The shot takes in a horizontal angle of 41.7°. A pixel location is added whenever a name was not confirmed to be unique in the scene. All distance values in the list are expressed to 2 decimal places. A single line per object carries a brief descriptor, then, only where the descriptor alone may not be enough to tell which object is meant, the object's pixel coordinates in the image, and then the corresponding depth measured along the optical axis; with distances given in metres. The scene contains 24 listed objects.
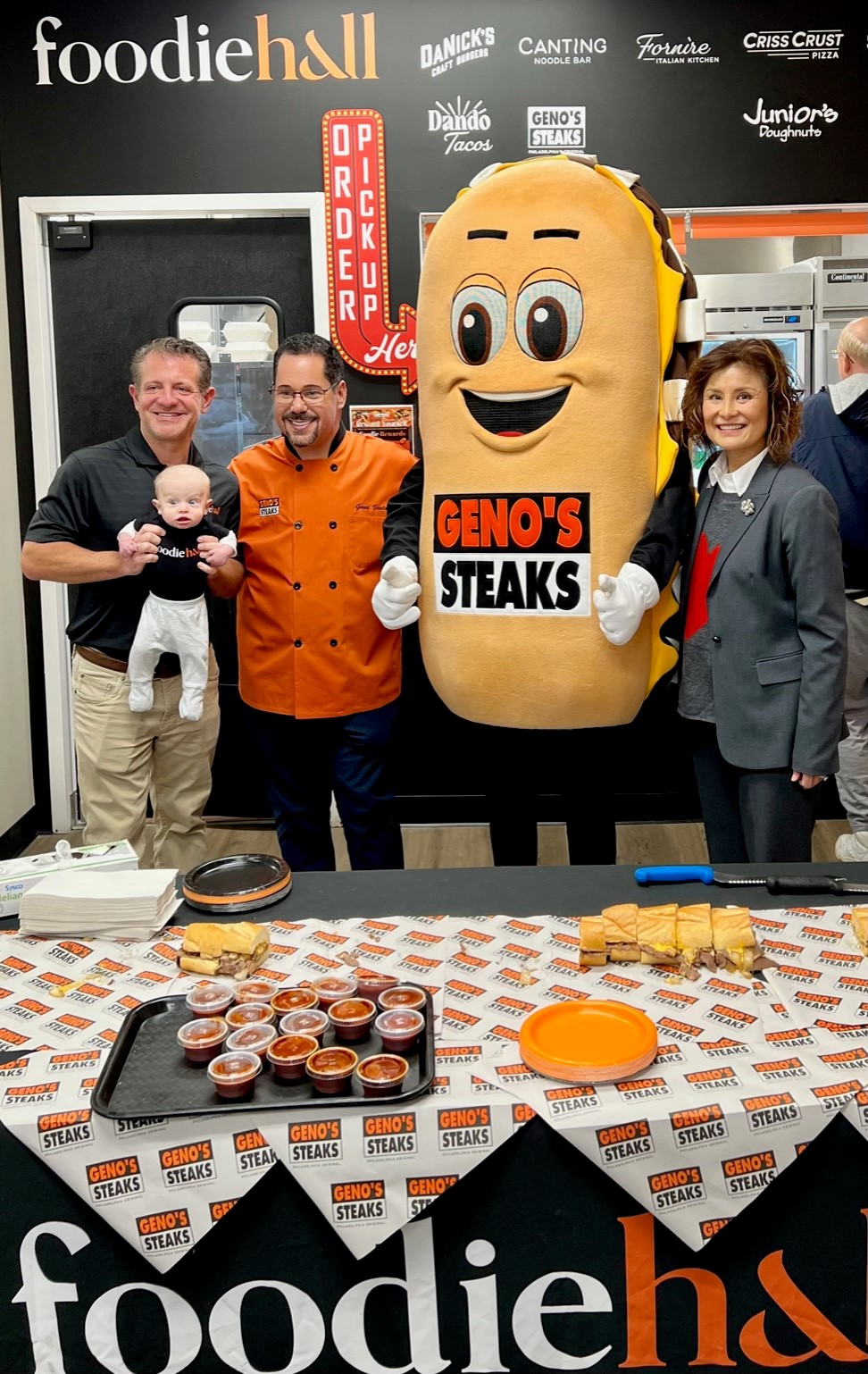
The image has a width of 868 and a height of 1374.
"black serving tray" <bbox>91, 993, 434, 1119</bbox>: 1.21
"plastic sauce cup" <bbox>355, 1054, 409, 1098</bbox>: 1.22
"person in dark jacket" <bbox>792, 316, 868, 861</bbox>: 3.45
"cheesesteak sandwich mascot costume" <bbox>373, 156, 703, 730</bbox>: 2.26
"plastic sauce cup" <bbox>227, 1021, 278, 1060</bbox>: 1.31
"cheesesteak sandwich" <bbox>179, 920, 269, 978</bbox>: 1.53
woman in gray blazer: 2.15
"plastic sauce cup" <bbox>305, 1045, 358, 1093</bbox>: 1.23
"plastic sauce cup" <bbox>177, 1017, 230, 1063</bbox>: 1.31
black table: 1.21
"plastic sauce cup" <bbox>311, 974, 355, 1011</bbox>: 1.41
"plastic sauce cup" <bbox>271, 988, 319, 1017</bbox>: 1.40
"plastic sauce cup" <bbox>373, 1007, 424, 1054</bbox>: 1.31
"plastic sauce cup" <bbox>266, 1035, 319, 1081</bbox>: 1.25
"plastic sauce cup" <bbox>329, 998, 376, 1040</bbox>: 1.33
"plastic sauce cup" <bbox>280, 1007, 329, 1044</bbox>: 1.33
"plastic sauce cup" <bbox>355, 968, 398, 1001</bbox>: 1.43
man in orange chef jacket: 2.72
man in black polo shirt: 2.70
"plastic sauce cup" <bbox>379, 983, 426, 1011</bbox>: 1.40
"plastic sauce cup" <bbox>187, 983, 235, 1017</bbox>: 1.40
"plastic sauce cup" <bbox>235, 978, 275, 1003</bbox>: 1.43
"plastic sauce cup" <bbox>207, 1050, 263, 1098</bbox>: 1.23
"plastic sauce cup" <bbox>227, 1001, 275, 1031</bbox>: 1.36
